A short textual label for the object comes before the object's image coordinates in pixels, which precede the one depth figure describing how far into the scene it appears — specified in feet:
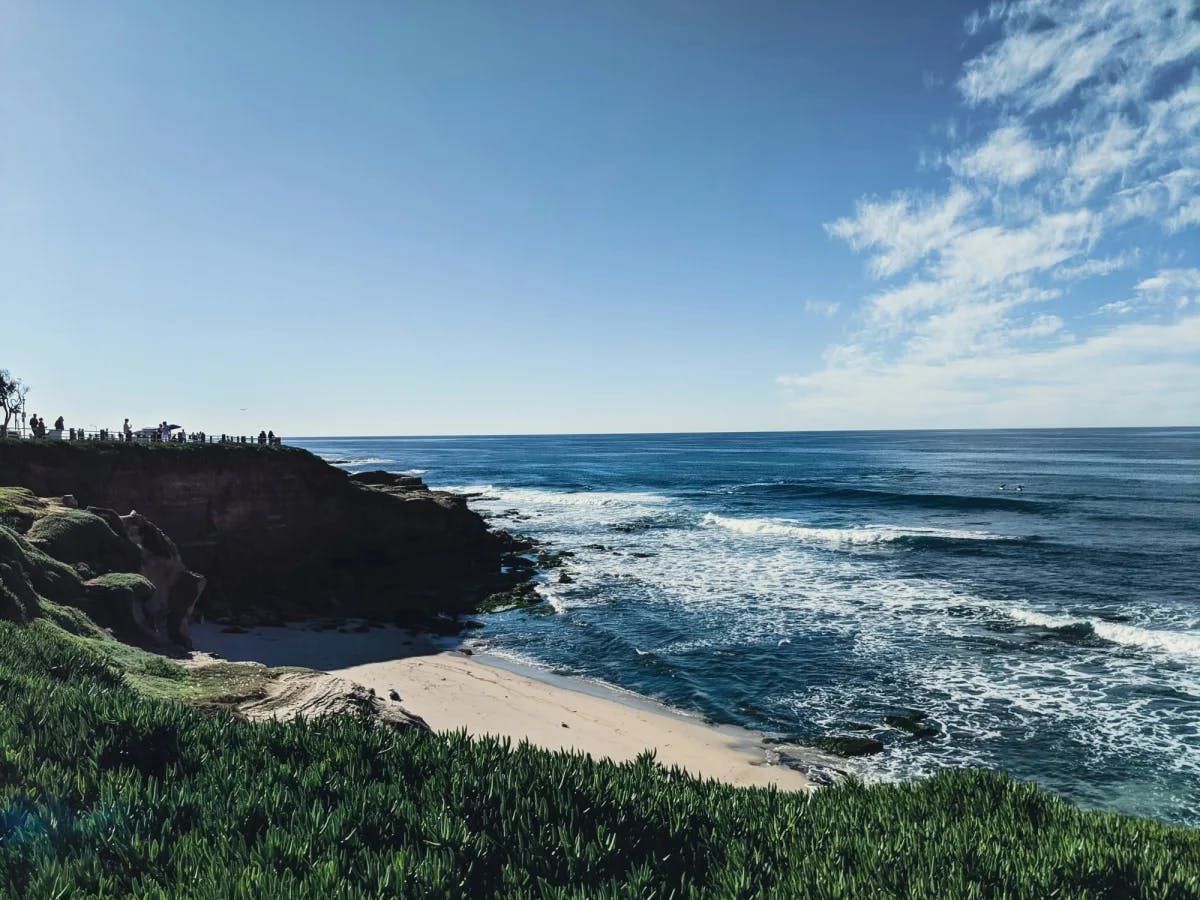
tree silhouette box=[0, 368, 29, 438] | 113.60
